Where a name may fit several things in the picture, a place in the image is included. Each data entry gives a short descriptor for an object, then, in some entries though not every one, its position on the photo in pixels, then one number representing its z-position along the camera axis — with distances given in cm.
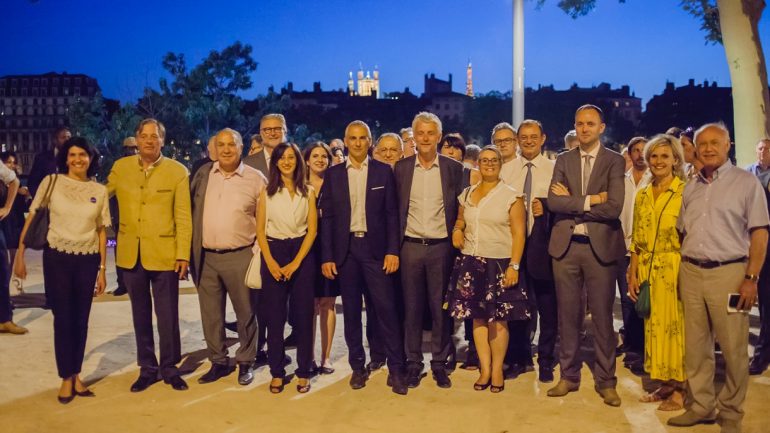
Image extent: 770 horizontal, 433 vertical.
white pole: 933
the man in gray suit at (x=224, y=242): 609
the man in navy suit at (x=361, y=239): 598
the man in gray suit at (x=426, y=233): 606
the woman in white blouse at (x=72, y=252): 564
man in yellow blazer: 595
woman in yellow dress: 535
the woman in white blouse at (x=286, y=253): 590
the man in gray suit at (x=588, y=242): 557
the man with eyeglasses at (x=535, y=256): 613
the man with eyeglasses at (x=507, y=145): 654
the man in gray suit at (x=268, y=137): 689
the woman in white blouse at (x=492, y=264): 584
